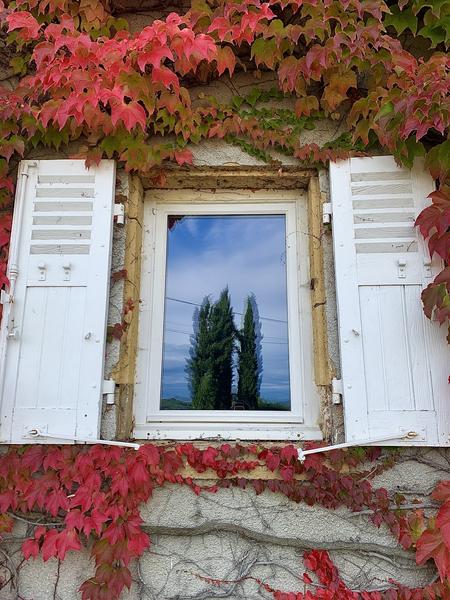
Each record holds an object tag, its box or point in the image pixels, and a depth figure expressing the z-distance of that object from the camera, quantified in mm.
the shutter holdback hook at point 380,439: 1982
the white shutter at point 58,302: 2082
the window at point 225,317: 2361
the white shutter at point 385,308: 2021
